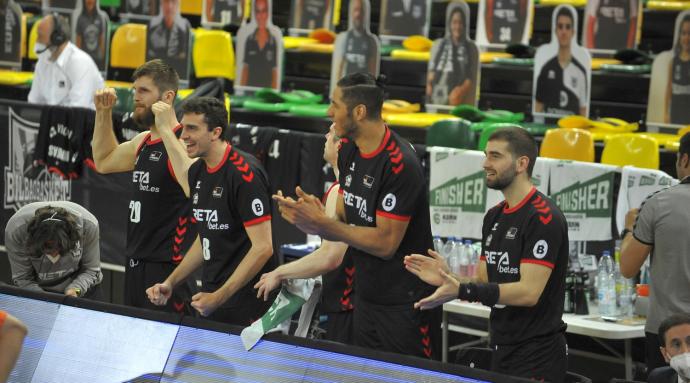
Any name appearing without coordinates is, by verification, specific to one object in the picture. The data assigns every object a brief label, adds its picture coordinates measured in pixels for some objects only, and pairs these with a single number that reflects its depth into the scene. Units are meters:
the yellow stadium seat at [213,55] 21.91
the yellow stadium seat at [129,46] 23.16
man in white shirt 20.18
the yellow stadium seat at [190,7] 25.52
